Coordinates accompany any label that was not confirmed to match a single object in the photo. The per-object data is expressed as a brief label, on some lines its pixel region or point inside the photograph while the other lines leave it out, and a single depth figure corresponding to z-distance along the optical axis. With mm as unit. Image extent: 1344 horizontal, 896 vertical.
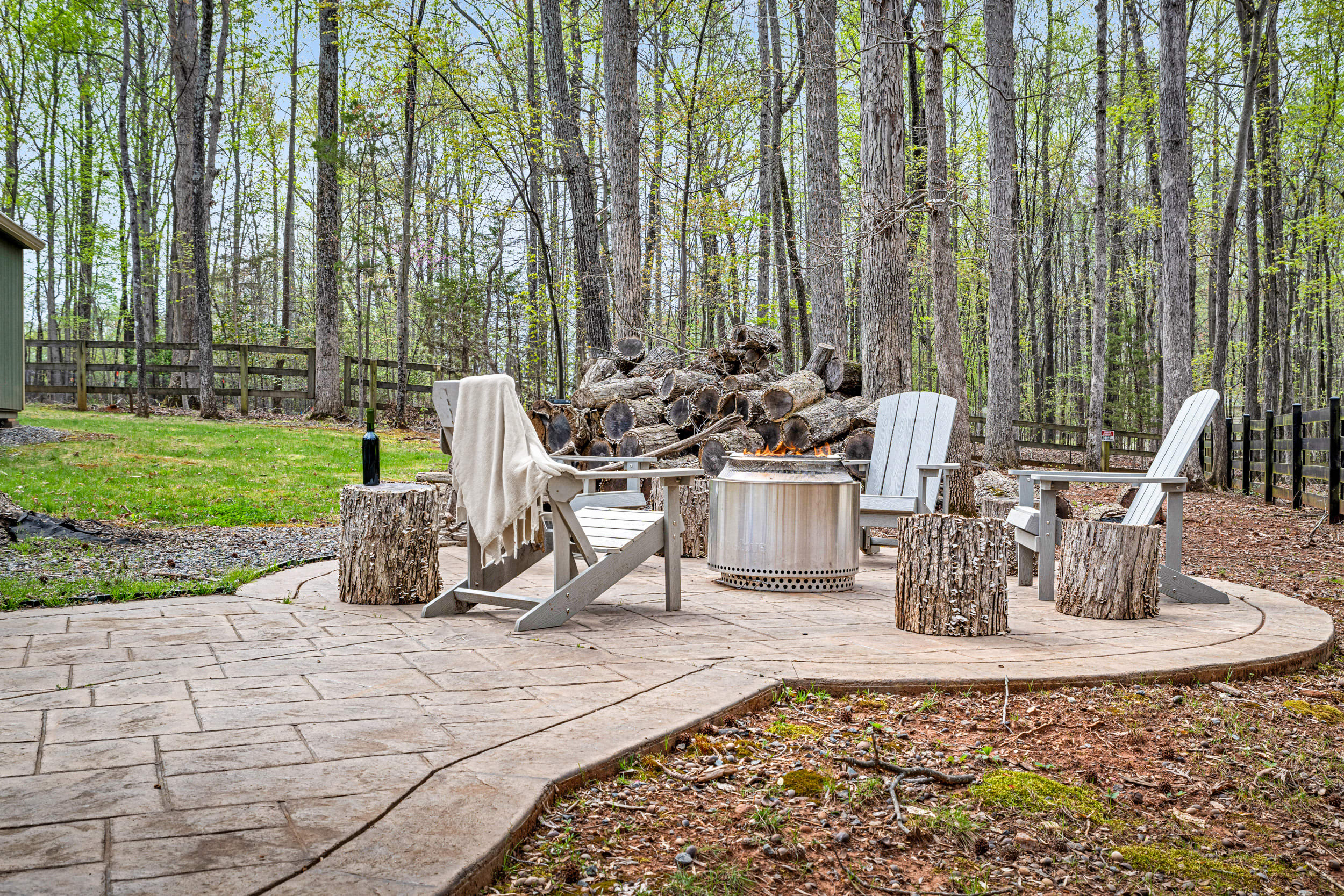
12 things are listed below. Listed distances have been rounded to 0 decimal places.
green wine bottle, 4211
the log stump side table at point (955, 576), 3535
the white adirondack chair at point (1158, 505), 4285
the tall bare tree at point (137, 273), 14289
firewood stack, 7016
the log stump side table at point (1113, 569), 3996
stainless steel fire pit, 4430
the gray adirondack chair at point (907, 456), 5219
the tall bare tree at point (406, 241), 14656
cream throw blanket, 3568
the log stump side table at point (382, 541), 4121
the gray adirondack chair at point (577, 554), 3590
